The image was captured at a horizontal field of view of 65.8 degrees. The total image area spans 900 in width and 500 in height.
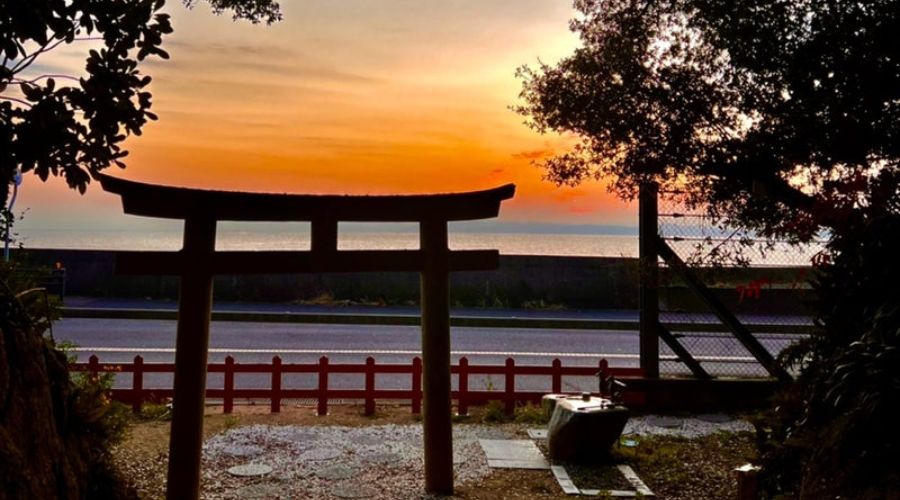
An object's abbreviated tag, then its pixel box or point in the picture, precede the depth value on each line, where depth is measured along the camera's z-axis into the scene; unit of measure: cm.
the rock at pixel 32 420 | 291
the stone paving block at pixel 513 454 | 789
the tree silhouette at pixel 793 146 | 354
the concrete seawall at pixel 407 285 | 2347
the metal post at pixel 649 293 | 1055
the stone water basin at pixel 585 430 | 784
